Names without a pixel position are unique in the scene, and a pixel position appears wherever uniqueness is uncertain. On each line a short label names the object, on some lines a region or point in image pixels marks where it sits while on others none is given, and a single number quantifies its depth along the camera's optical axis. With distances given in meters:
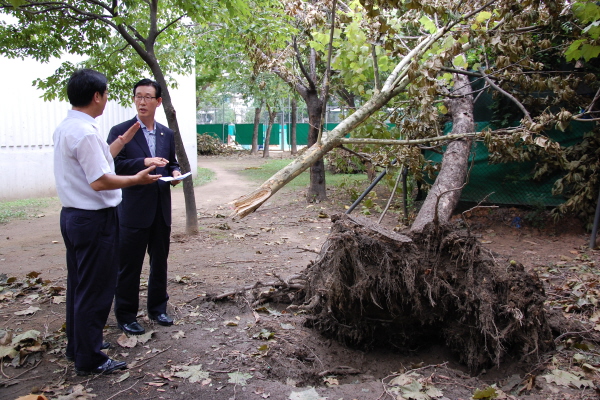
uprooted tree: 3.67
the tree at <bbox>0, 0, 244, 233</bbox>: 6.93
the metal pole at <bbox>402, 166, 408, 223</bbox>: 7.42
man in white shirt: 3.01
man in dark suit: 3.75
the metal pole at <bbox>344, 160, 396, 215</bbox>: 6.54
